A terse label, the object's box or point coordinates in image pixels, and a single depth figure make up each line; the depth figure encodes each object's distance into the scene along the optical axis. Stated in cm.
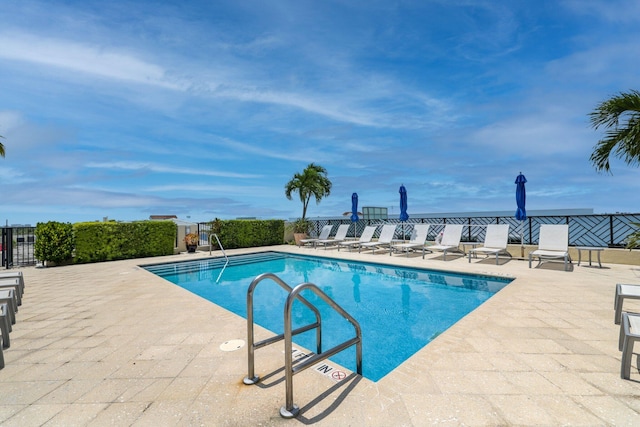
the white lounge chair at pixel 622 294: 367
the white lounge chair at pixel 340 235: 1444
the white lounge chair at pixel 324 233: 1530
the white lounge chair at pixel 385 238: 1266
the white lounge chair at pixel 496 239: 936
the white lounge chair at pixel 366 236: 1351
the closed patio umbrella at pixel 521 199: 969
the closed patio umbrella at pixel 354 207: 1483
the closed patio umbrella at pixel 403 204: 1283
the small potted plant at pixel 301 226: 1715
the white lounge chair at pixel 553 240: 831
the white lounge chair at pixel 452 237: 1077
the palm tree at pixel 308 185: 1827
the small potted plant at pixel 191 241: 1384
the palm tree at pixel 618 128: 652
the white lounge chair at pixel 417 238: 1113
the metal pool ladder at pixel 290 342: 206
